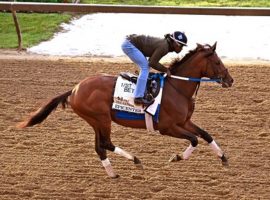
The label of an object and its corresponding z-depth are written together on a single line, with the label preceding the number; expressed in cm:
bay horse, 1792
